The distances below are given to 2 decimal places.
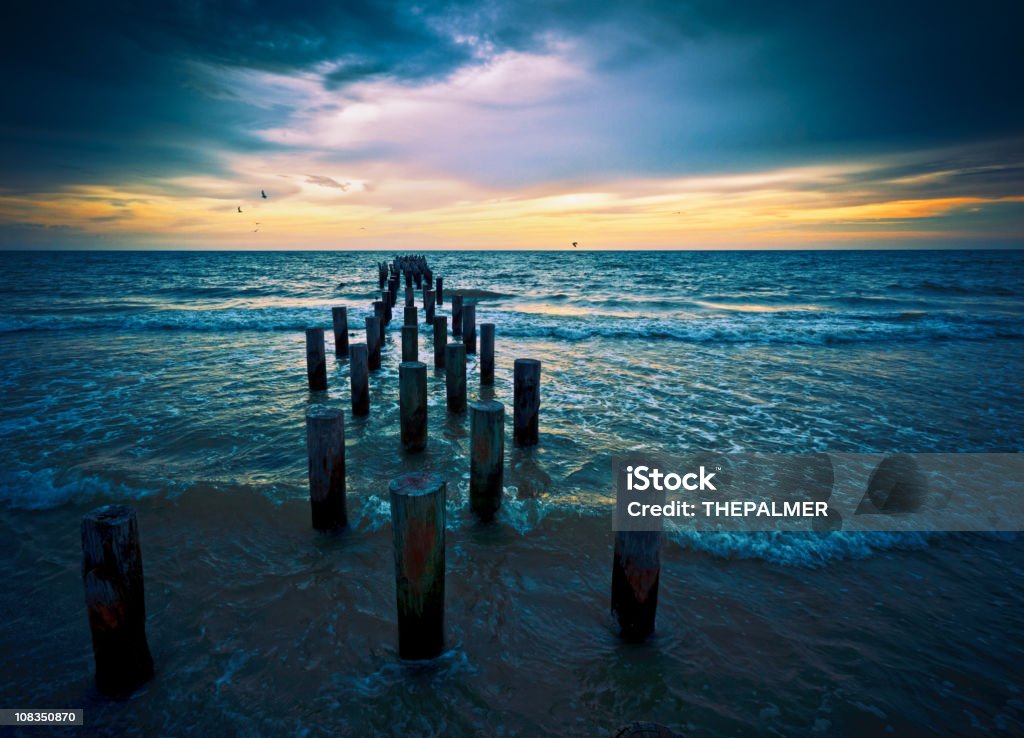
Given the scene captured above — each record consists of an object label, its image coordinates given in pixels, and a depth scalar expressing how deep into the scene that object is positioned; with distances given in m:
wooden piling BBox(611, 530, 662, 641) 3.39
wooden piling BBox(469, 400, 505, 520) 5.00
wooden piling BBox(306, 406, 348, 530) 4.67
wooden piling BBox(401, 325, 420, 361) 10.16
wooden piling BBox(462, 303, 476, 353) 12.31
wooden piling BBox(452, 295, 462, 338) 14.86
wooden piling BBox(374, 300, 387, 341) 11.44
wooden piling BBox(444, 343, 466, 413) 8.06
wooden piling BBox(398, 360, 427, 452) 6.67
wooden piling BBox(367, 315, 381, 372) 10.67
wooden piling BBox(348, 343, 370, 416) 8.00
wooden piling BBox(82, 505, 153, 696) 2.89
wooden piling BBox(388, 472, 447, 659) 3.15
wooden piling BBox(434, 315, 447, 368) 10.89
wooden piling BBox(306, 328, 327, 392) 9.38
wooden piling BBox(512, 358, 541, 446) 6.75
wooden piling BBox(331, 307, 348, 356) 11.64
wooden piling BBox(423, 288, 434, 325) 17.72
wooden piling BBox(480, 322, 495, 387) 9.68
